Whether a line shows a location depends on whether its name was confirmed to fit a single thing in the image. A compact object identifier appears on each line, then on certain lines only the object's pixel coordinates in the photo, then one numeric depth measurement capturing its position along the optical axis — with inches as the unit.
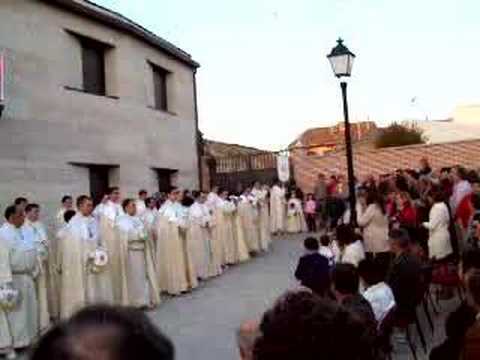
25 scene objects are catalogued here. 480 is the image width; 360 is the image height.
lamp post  525.0
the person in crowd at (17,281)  394.9
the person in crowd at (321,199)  1020.5
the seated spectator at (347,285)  245.1
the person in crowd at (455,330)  196.5
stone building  616.1
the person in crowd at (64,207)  568.0
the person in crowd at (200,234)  636.4
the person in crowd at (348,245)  371.6
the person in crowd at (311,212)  1034.7
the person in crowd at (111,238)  494.3
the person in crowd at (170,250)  586.6
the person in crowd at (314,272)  320.0
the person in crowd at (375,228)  473.4
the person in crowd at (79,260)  463.2
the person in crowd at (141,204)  590.2
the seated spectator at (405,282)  309.4
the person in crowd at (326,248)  398.2
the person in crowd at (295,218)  1048.2
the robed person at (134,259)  497.0
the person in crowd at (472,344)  156.0
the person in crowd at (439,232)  438.9
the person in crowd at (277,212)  1042.1
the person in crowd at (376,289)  274.8
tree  1477.6
